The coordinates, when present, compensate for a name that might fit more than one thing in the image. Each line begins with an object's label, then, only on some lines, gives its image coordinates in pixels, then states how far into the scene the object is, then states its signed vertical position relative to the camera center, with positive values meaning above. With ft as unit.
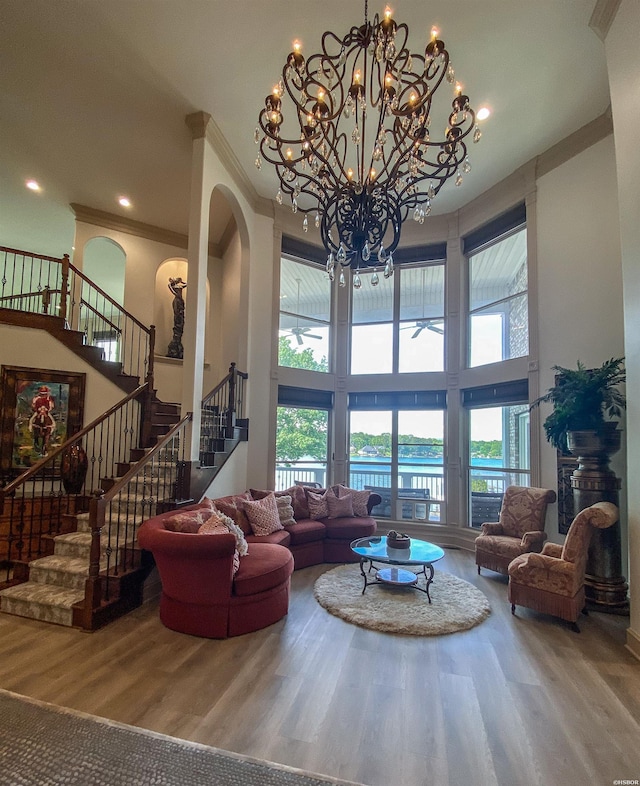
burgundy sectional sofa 10.46 -4.16
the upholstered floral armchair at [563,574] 11.48 -4.04
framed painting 17.85 +0.57
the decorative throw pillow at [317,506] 18.44 -3.44
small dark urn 16.35 -1.72
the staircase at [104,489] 11.55 -2.42
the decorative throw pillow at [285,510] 17.34 -3.47
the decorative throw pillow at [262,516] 15.92 -3.45
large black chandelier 9.21 +6.99
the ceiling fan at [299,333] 23.67 +5.80
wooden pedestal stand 12.69 -2.06
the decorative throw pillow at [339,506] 18.67 -3.46
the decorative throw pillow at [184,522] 11.36 -2.68
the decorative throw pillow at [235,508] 15.28 -3.04
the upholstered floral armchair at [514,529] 15.26 -3.77
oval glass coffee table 13.41 -4.20
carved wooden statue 24.94 +6.98
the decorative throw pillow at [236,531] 11.98 -3.09
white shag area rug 11.55 -5.48
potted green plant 13.20 +1.23
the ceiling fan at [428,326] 23.21 +6.29
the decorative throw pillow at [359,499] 19.10 -3.19
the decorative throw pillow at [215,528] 11.24 -2.83
